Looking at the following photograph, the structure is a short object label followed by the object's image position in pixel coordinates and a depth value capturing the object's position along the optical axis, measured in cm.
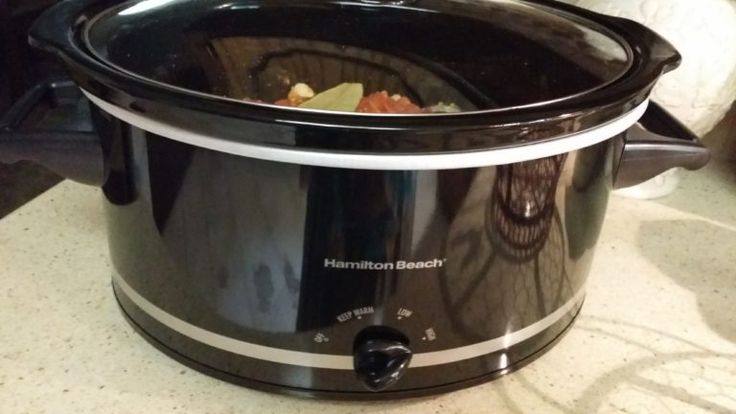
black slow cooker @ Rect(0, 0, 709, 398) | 49
